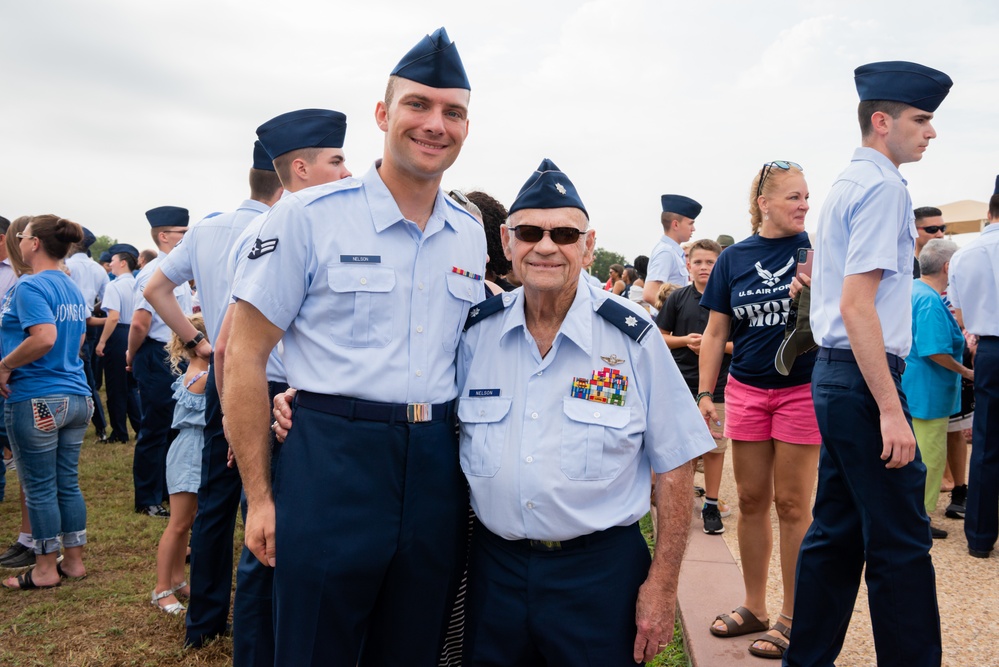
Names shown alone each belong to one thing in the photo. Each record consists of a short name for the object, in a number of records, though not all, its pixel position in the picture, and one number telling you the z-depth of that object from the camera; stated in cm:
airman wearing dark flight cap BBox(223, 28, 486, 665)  221
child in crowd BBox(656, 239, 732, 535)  596
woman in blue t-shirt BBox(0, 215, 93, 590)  491
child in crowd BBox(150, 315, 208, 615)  458
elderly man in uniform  226
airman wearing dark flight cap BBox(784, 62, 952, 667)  286
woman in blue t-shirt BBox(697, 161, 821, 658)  371
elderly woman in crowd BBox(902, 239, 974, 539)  579
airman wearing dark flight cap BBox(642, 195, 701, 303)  745
